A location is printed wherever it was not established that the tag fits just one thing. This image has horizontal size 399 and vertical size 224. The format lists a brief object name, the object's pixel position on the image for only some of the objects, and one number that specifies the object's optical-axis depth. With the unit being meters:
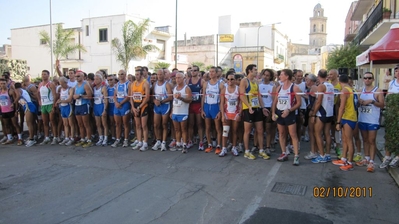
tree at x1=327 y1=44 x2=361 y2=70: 28.22
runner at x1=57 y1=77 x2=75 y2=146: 9.17
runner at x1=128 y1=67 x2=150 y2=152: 8.52
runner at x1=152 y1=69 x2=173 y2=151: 8.45
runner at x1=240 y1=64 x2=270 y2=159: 7.45
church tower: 105.12
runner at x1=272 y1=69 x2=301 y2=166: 6.91
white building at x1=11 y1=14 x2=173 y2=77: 37.03
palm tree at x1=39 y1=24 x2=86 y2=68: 32.38
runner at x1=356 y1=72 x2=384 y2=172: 6.54
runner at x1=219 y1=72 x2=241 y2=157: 7.70
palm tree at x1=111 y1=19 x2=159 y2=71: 31.28
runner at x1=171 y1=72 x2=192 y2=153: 8.18
